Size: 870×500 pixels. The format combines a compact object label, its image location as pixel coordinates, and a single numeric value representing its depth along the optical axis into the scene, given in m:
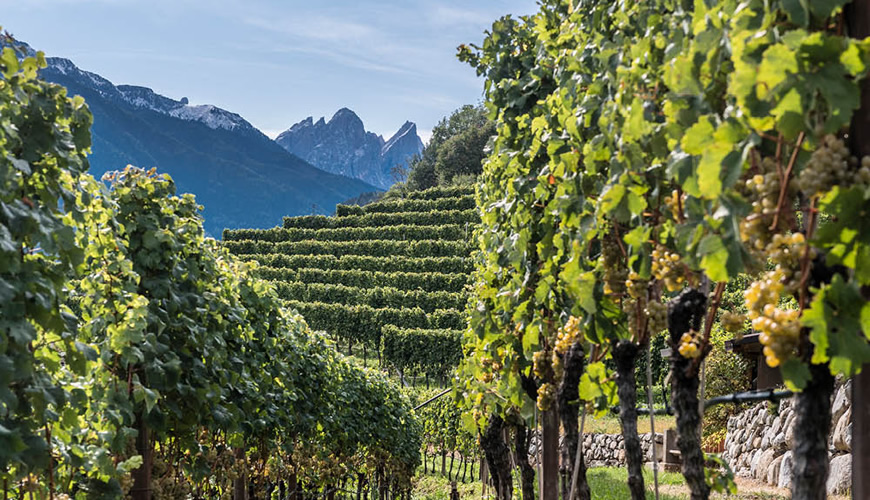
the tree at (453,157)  73.38
